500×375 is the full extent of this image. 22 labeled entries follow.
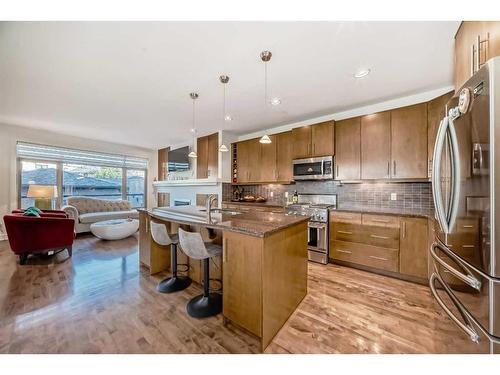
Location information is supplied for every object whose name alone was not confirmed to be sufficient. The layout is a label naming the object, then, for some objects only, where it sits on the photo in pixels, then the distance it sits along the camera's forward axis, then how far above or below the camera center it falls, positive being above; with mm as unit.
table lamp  4117 -150
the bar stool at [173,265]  2115 -920
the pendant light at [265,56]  1903 +1312
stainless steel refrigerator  830 -92
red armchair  2867 -721
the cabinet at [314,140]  3305 +843
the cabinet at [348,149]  3062 +621
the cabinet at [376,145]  2811 +622
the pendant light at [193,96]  2796 +1336
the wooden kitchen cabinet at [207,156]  4723 +791
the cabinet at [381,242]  2465 -769
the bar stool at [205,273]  1693 -833
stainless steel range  3131 -595
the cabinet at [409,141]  2553 +621
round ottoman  4070 -890
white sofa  4617 -624
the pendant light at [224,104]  2363 +1333
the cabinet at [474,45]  1170 +957
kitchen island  1456 -673
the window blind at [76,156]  4590 +852
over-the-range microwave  3295 +338
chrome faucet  2055 -137
